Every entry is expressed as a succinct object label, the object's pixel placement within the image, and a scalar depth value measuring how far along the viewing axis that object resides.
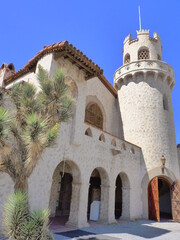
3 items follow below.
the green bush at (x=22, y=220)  3.80
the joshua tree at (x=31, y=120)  4.23
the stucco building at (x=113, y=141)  8.19
